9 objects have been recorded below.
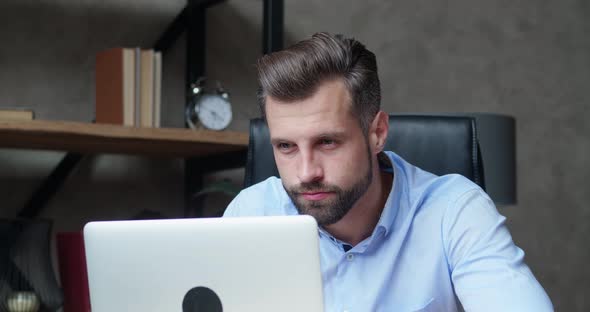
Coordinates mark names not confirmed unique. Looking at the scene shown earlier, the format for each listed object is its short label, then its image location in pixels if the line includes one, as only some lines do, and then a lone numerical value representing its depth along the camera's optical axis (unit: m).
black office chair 1.68
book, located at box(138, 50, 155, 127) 2.26
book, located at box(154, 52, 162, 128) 2.28
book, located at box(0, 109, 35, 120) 1.99
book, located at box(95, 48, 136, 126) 2.24
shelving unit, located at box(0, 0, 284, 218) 2.10
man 1.41
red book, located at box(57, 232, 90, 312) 2.18
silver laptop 0.95
